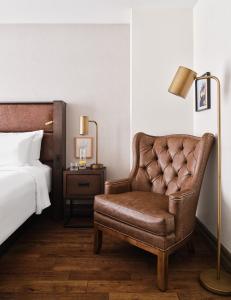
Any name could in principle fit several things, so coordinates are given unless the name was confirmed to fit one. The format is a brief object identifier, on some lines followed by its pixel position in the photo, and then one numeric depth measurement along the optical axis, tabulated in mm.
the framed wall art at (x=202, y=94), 2184
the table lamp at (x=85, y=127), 2736
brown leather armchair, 1569
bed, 2324
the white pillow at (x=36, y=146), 2715
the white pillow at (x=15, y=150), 2559
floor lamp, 1517
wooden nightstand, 2646
